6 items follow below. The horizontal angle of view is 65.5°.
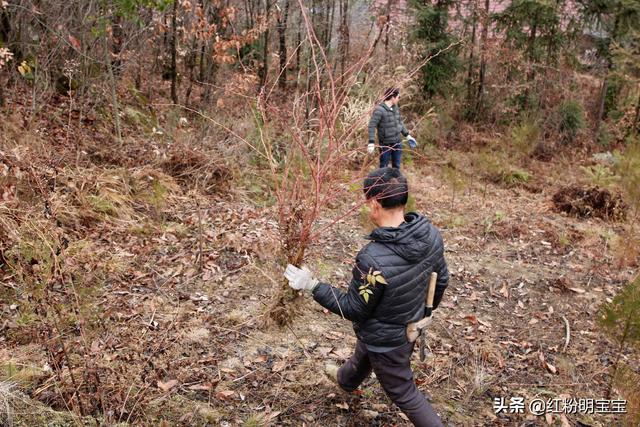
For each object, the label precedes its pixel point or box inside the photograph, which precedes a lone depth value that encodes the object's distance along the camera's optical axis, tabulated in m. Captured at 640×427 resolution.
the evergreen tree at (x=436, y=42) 11.16
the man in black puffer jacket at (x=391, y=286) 2.48
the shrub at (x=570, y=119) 11.38
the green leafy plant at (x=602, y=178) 8.30
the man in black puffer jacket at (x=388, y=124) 7.08
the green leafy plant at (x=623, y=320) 3.29
